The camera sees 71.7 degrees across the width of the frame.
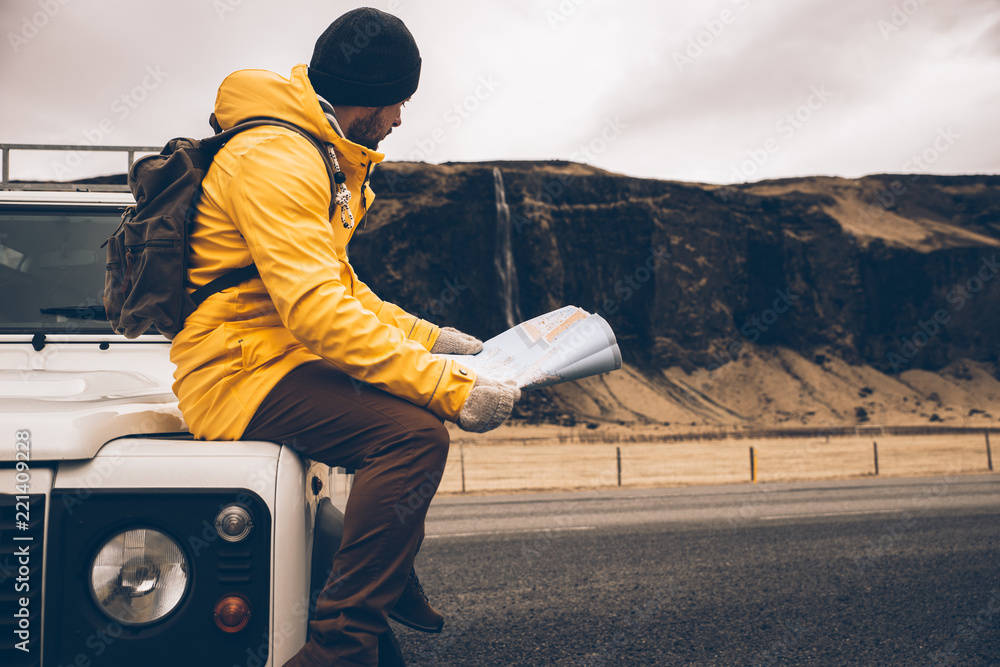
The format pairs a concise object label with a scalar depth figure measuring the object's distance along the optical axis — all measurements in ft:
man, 5.29
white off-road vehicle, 4.89
